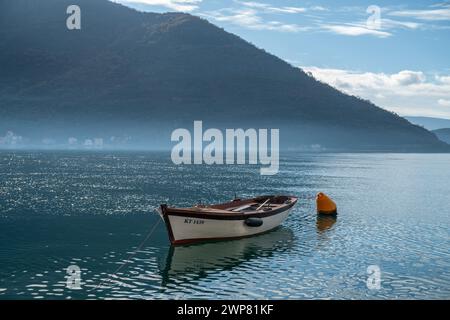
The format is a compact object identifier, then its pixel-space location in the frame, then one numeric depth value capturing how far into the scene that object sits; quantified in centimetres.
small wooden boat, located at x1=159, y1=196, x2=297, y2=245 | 3859
